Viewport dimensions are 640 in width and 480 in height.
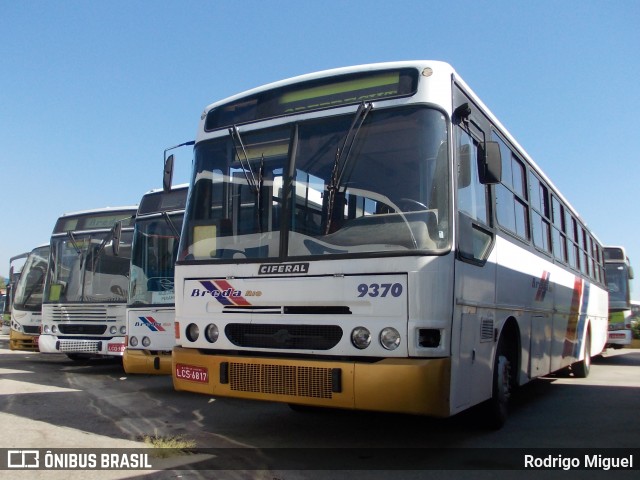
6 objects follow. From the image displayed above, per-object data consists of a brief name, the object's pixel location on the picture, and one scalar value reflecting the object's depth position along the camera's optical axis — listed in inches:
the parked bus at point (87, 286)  496.4
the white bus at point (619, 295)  772.0
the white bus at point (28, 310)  626.2
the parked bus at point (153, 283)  383.6
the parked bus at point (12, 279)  728.3
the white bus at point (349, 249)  207.2
